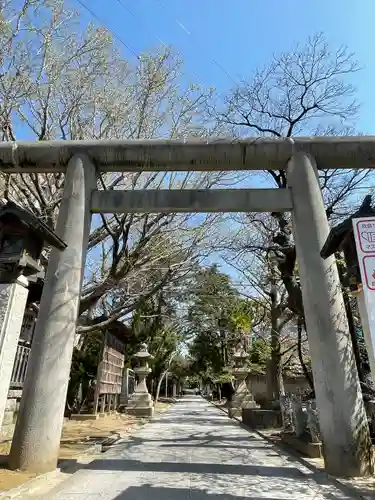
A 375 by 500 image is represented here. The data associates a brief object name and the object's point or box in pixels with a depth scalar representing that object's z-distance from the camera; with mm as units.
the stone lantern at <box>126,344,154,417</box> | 19531
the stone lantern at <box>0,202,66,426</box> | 4984
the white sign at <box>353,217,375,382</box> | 4777
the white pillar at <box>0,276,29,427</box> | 4922
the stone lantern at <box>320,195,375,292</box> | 5250
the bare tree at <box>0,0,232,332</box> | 9727
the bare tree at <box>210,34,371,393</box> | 10367
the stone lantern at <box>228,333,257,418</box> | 19750
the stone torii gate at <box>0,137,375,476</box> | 5984
